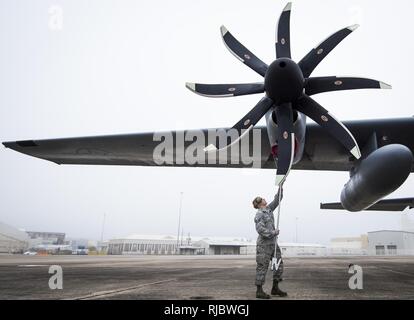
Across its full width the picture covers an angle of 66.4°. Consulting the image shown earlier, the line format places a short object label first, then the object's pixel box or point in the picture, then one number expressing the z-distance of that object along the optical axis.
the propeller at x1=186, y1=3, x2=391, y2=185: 6.47
